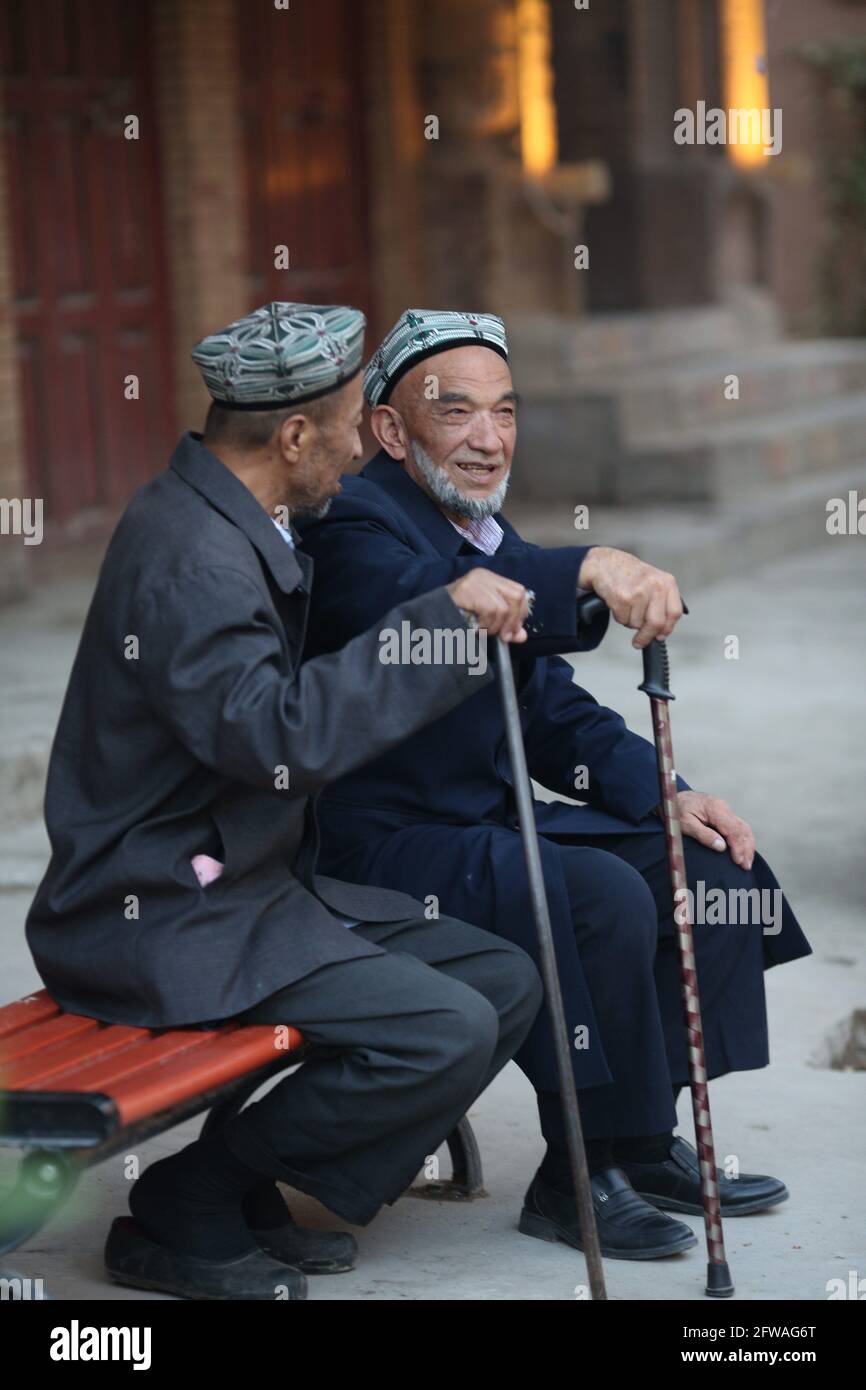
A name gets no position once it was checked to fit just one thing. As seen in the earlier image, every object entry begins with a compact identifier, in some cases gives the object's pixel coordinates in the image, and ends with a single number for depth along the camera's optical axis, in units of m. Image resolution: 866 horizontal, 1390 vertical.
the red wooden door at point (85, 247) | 17.75
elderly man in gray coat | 5.74
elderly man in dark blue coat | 6.48
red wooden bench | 5.33
